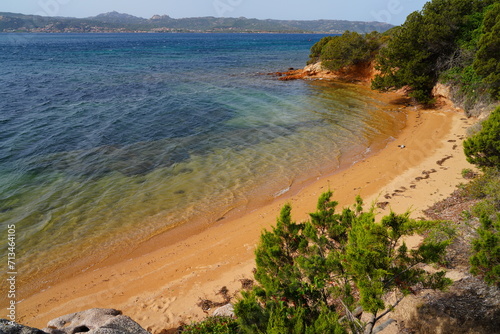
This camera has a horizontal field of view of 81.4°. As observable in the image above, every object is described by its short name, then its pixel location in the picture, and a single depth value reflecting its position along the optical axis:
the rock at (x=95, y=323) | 5.52
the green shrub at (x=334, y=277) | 4.10
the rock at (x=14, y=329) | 4.45
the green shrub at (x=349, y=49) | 34.25
